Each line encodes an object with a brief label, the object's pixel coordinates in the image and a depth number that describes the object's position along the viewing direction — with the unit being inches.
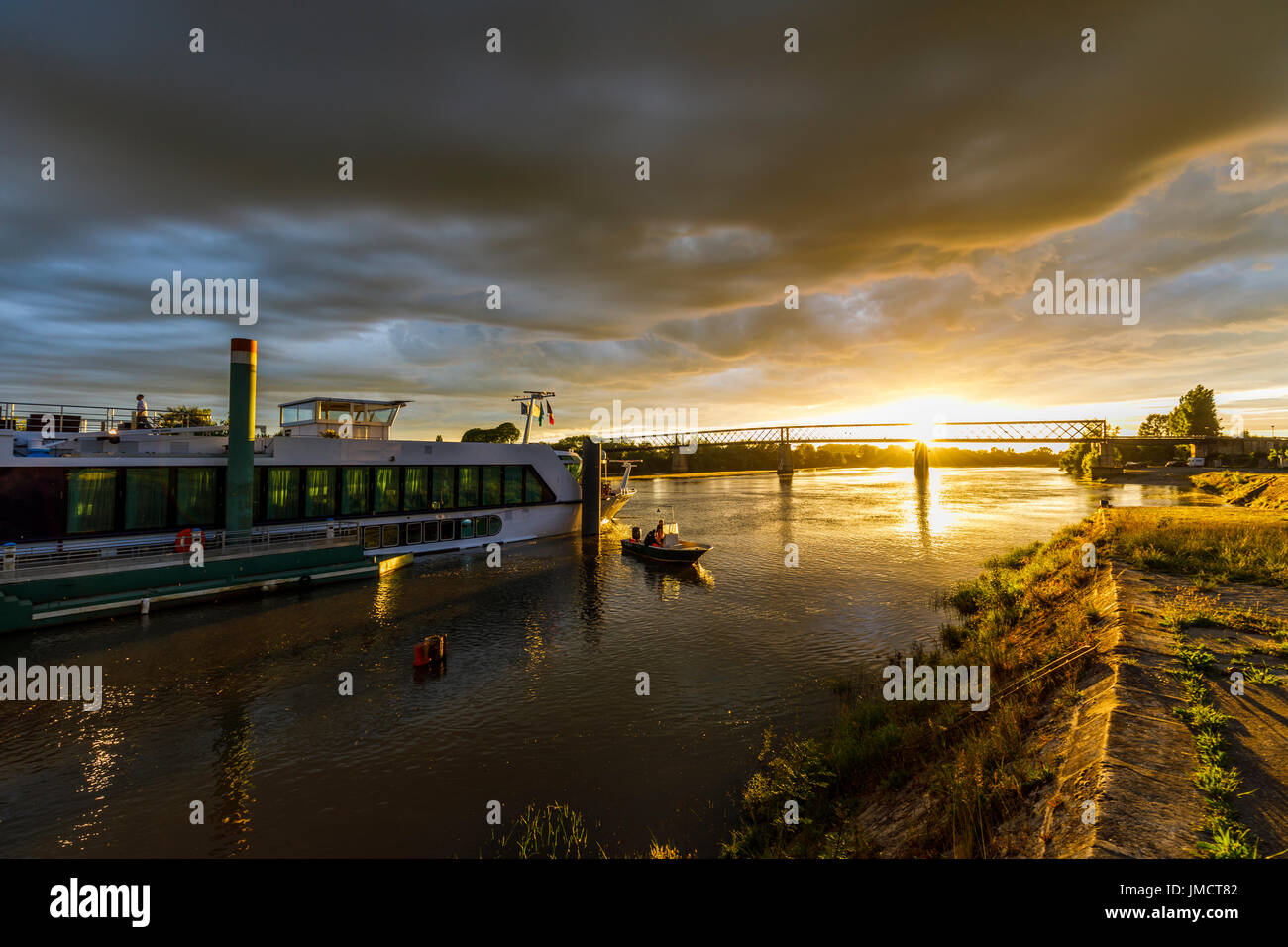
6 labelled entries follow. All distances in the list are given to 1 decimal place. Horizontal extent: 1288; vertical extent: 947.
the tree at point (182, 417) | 1380.4
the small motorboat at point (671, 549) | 1636.3
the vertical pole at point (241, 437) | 1195.3
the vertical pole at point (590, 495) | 2199.8
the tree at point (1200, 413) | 6604.3
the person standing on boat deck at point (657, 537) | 1731.1
